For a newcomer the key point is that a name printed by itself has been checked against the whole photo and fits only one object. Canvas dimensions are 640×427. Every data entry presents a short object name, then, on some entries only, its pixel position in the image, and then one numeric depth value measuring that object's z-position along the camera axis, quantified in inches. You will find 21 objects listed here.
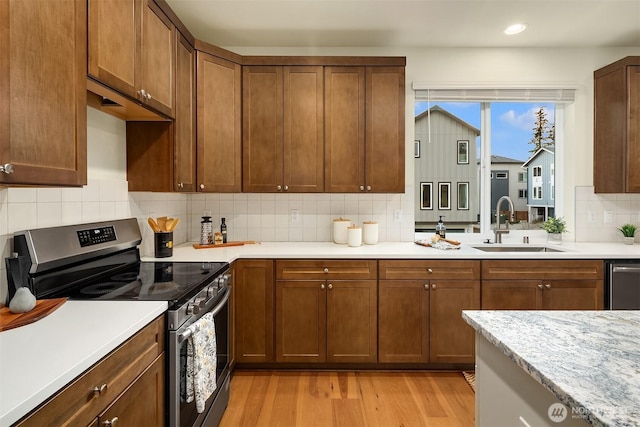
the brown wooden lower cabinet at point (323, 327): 104.8
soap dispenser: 127.3
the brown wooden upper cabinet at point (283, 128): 114.6
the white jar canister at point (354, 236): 114.5
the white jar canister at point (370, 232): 119.3
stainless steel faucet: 125.8
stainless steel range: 58.8
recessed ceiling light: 111.5
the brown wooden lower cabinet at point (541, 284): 103.3
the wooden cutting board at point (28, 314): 45.9
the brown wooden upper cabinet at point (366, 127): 114.3
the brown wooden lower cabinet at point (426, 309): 104.4
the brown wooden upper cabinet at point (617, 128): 114.1
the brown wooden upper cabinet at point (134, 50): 60.2
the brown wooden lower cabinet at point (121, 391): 34.5
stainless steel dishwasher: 101.4
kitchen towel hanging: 62.7
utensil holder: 94.8
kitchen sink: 122.8
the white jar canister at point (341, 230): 120.2
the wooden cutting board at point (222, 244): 111.6
